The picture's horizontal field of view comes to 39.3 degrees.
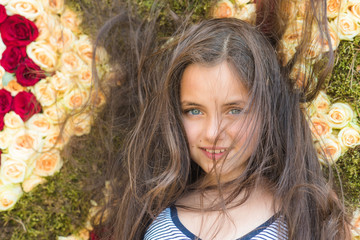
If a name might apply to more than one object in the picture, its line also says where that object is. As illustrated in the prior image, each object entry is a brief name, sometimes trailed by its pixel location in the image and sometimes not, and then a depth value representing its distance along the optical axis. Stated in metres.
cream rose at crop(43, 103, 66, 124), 2.13
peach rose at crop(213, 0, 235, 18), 2.05
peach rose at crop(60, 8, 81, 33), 2.17
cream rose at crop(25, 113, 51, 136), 2.12
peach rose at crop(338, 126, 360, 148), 2.00
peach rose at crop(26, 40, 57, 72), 2.09
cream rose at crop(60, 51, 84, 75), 2.15
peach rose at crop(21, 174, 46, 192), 2.14
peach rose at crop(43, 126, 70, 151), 2.15
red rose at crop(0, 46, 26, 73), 2.07
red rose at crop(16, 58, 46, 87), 2.09
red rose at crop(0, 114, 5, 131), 2.08
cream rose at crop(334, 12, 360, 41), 1.98
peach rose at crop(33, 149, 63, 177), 2.15
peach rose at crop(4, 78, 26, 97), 2.10
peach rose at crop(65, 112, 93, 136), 2.18
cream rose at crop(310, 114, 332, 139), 2.02
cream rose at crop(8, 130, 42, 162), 2.10
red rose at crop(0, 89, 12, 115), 2.07
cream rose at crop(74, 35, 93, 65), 2.17
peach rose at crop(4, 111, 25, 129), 2.09
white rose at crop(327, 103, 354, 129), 2.01
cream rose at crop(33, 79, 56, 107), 2.12
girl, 1.76
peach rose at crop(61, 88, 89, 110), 2.14
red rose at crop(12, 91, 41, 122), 2.09
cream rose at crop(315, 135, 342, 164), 2.00
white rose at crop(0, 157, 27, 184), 2.09
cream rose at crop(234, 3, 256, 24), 2.04
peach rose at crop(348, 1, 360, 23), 1.98
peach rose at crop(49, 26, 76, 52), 2.14
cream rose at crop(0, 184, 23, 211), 2.10
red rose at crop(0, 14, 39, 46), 2.07
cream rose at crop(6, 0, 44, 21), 2.06
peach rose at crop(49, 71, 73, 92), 2.13
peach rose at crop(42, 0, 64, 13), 2.14
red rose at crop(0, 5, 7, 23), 2.06
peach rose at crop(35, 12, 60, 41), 2.11
